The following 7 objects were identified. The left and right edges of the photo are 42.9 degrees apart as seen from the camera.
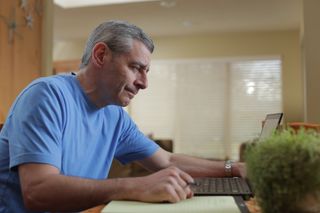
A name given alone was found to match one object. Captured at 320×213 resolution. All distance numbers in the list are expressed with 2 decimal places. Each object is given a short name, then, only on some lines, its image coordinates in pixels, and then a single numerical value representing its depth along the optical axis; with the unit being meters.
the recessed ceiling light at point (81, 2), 4.84
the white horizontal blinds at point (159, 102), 6.92
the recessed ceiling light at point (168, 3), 4.71
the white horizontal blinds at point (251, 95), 6.46
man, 0.84
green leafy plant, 0.56
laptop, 0.96
